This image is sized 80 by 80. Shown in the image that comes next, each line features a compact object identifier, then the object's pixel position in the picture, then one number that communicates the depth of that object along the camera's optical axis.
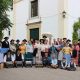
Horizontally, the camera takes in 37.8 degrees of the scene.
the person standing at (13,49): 6.95
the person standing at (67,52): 6.90
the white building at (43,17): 9.69
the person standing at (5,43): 7.05
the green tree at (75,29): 9.63
